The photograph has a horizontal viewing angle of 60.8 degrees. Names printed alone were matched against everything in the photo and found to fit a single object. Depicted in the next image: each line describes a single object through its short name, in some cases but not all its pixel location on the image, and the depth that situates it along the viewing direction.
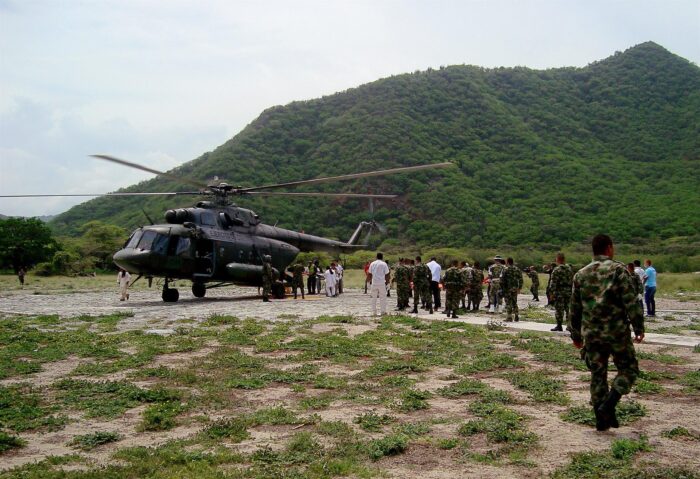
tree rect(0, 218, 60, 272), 54.22
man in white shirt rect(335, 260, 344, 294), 24.08
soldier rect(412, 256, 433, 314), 16.20
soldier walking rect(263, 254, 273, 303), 20.34
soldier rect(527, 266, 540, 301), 21.34
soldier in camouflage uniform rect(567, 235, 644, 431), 5.21
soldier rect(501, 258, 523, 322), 13.54
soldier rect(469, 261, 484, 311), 16.45
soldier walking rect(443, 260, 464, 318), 14.50
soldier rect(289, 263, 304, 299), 22.75
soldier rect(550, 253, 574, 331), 11.58
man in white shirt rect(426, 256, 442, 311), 17.56
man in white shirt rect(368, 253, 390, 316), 14.95
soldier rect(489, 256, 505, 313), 16.18
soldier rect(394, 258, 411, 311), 16.88
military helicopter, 17.98
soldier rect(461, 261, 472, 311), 15.37
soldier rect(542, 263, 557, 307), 11.74
